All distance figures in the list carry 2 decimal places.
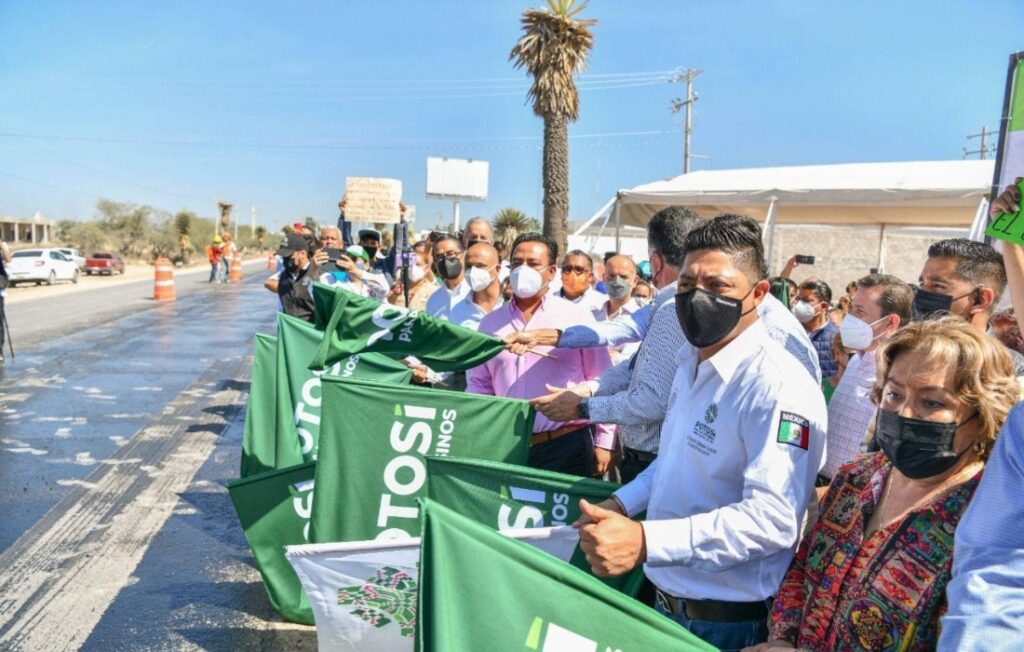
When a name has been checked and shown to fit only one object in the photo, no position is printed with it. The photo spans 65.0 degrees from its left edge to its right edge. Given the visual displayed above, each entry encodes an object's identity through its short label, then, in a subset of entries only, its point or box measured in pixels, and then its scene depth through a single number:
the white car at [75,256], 36.53
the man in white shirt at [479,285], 5.43
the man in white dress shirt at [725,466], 2.02
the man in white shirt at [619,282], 6.93
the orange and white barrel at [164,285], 25.11
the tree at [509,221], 27.41
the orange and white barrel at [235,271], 39.44
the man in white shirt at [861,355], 3.01
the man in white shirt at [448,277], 6.04
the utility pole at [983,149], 50.16
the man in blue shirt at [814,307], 6.71
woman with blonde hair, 1.80
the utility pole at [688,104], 43.03
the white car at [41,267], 31.56
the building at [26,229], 79.88
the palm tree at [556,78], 16.89
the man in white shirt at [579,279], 7.23
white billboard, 33.81
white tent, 11.75
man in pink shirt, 4.11
